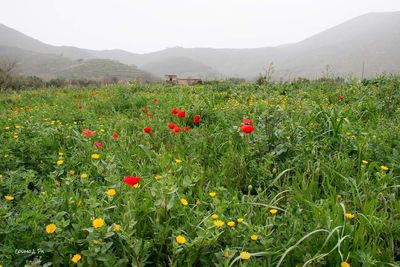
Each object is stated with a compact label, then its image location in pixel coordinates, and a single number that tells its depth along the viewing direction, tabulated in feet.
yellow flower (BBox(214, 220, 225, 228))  5.37
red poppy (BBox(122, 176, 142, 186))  5.68
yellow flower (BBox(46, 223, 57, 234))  5.00
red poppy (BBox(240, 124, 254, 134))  8.51
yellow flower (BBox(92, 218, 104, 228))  4.92
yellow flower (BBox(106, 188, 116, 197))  5.87
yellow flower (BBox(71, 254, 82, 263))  4.59
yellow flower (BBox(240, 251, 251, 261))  4.73
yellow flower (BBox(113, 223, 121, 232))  5.03
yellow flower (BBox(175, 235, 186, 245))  5.09
